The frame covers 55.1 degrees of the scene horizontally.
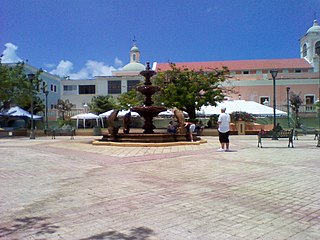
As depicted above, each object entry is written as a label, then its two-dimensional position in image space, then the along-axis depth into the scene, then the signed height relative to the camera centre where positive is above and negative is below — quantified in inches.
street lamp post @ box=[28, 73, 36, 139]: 882.6 +56.9
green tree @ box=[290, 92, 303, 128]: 1444.4 +90.3
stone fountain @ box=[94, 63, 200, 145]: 582.7 -11.0
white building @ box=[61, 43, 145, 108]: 2122.3 +262.7
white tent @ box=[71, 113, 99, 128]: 1325.0 +31.6
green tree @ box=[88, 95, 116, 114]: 1697.3 +107.1
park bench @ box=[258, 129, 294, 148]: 550.0 -22.4
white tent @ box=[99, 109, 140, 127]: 1183.8 +36.3
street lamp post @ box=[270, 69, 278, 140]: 795.1 +128.1
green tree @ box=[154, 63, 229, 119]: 1031.0 +115.1
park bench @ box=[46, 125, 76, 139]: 939.8 -23.4
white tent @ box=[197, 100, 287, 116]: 1092.5 +52.2
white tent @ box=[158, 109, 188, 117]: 1158.0 +37.4
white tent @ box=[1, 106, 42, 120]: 1158.9 +41.1
